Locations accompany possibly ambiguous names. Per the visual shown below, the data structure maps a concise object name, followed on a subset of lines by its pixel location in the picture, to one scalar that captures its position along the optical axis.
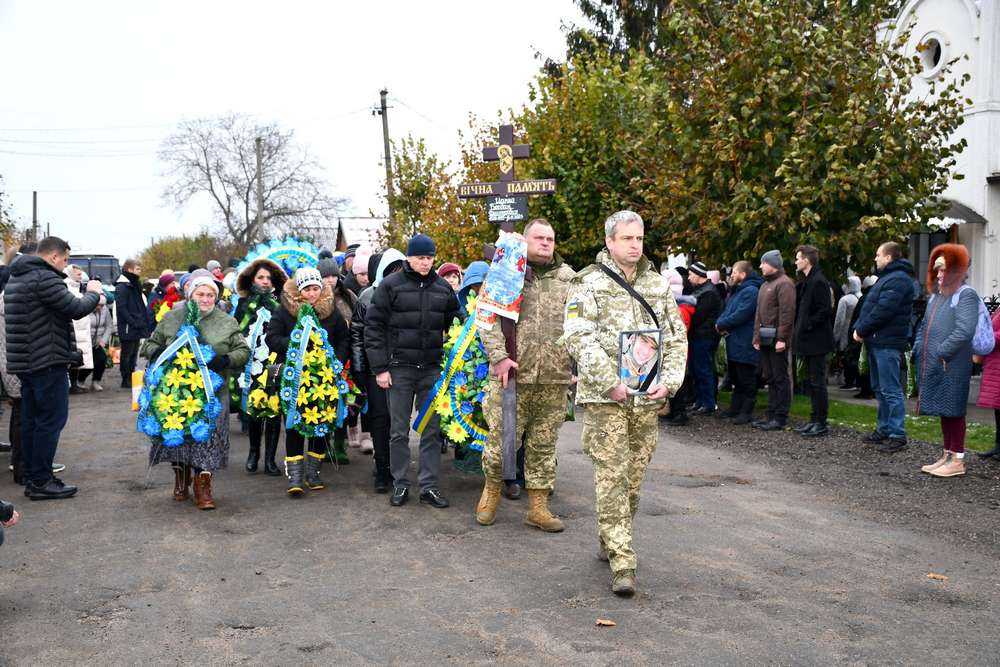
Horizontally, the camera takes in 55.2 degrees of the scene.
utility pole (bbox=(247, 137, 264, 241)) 50.62
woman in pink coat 8.77
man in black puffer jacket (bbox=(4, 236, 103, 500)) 7.62
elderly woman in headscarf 7.51
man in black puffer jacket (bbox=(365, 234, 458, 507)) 7.51
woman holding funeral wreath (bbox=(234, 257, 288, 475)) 8.50
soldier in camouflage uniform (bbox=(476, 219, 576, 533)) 6.77
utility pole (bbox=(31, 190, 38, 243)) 76.79
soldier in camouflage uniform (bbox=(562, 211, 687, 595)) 5.42
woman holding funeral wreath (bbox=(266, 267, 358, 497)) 7.88
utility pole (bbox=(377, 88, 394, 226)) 32.56
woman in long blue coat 8.57
